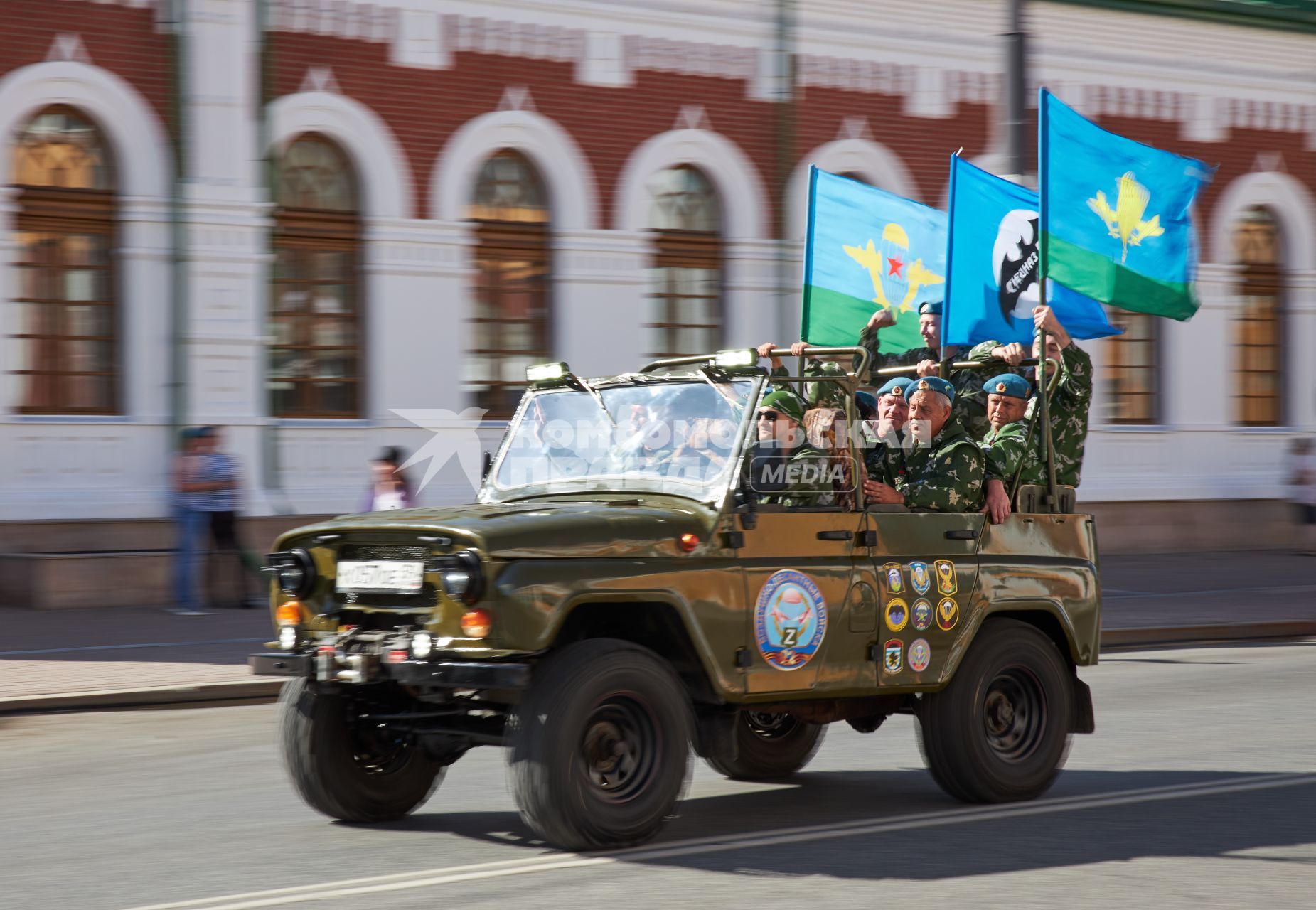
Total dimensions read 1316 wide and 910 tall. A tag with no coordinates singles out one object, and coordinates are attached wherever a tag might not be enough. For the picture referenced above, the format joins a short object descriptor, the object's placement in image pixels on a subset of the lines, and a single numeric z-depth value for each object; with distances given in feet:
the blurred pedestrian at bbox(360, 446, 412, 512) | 49.14
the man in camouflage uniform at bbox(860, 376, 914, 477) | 26.20
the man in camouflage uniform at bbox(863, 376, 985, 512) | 25.64
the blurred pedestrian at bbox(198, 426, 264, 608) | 53.93
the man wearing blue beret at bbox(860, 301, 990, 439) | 28.66
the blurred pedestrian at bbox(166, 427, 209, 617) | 53.62
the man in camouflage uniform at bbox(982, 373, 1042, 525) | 26.11
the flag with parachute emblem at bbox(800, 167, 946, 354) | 38.86
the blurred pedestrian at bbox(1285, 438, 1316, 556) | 80.79
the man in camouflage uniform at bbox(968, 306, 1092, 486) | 27.66
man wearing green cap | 23.86
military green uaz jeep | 21.01
